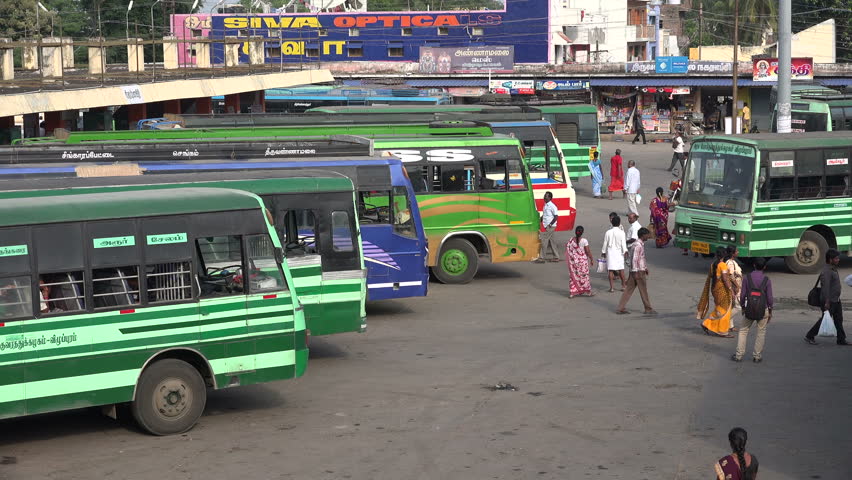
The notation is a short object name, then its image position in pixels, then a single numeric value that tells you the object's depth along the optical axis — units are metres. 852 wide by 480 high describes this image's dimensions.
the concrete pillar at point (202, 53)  52.53
